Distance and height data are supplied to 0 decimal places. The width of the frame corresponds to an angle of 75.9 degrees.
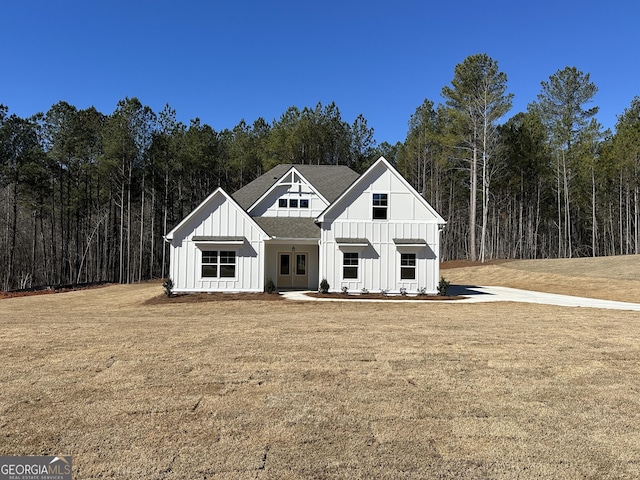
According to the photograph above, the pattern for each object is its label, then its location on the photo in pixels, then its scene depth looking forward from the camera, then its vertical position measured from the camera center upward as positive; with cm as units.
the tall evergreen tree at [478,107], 3441 +1228
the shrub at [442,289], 1930 -178
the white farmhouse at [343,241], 1923 +42
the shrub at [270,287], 1938 -175
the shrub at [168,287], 1850 -170
